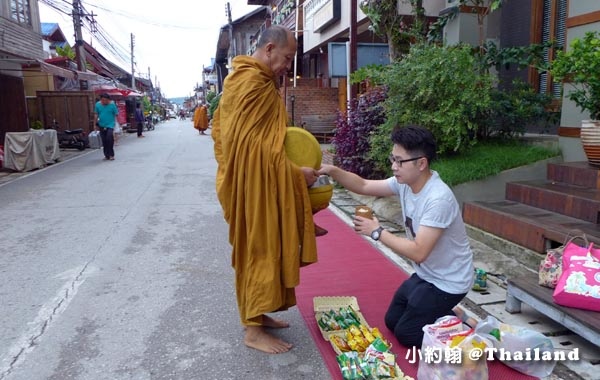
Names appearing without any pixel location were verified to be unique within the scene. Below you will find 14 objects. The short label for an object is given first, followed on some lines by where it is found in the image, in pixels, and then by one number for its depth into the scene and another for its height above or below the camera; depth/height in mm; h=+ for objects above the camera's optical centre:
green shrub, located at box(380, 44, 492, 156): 5543 +160
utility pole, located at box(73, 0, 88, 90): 19750 +3211
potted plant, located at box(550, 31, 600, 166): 4434 +257
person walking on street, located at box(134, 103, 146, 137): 23734 -340
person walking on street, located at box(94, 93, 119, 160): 12141 -159
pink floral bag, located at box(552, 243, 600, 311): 2650 -978
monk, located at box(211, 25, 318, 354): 2605 -402
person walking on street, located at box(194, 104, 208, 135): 24170 -405
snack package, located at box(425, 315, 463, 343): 2376 -1100
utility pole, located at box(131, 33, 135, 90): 41912 +3511
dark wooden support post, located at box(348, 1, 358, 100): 9625 +1386
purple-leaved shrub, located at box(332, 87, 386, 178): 7211 -375
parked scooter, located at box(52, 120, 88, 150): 15477 -764
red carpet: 2737 -1428
